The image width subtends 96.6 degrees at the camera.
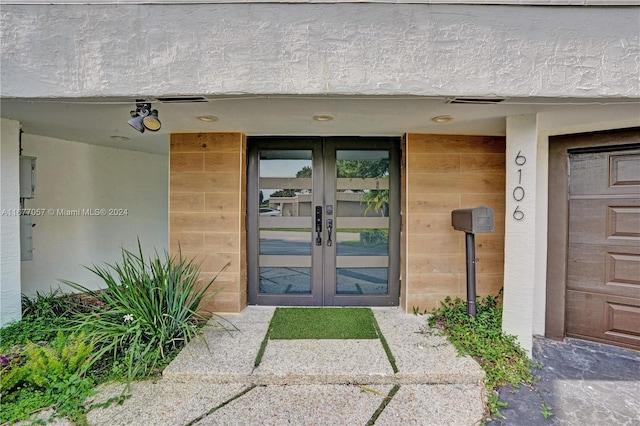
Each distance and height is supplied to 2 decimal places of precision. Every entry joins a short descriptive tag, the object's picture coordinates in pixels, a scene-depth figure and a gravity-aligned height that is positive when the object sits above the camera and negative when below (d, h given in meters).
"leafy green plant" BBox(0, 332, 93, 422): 2.16 -1.41
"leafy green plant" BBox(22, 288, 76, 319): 3.54 -1.27
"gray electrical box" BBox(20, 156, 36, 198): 3.46 +0.38
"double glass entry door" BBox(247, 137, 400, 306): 3.96 -0.16
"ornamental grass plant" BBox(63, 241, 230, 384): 2.63 -1.12
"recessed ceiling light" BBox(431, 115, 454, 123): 3.03 +1.01
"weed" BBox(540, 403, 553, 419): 2.22 -1.58
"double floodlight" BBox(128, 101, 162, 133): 2.64 +0.86
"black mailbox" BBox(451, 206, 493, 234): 3.04 -0.09
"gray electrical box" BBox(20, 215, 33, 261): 3.44 -0.36
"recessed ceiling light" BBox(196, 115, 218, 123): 3.08 +1.01
